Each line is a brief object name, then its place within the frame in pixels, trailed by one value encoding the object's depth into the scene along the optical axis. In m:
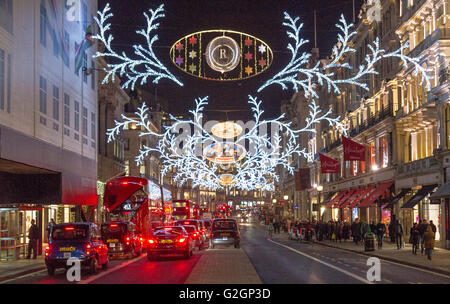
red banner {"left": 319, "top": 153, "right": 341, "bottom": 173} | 46.25
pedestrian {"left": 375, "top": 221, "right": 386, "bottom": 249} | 37.34
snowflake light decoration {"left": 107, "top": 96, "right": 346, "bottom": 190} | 28.21
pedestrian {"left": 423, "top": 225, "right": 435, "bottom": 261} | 27.38
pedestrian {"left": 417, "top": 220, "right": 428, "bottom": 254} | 31.60
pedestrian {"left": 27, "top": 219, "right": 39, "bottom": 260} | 29.51
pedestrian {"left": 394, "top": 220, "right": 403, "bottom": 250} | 35.91
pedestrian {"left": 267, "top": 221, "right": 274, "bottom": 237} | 59.53
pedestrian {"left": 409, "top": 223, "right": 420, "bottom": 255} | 31.41
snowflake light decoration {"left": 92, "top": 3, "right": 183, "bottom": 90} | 18.38
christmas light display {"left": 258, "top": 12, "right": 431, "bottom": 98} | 18.59
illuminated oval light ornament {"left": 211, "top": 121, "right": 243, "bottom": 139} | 45.25
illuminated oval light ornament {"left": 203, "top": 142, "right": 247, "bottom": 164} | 59.19
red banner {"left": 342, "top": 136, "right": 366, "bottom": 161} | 40.97
